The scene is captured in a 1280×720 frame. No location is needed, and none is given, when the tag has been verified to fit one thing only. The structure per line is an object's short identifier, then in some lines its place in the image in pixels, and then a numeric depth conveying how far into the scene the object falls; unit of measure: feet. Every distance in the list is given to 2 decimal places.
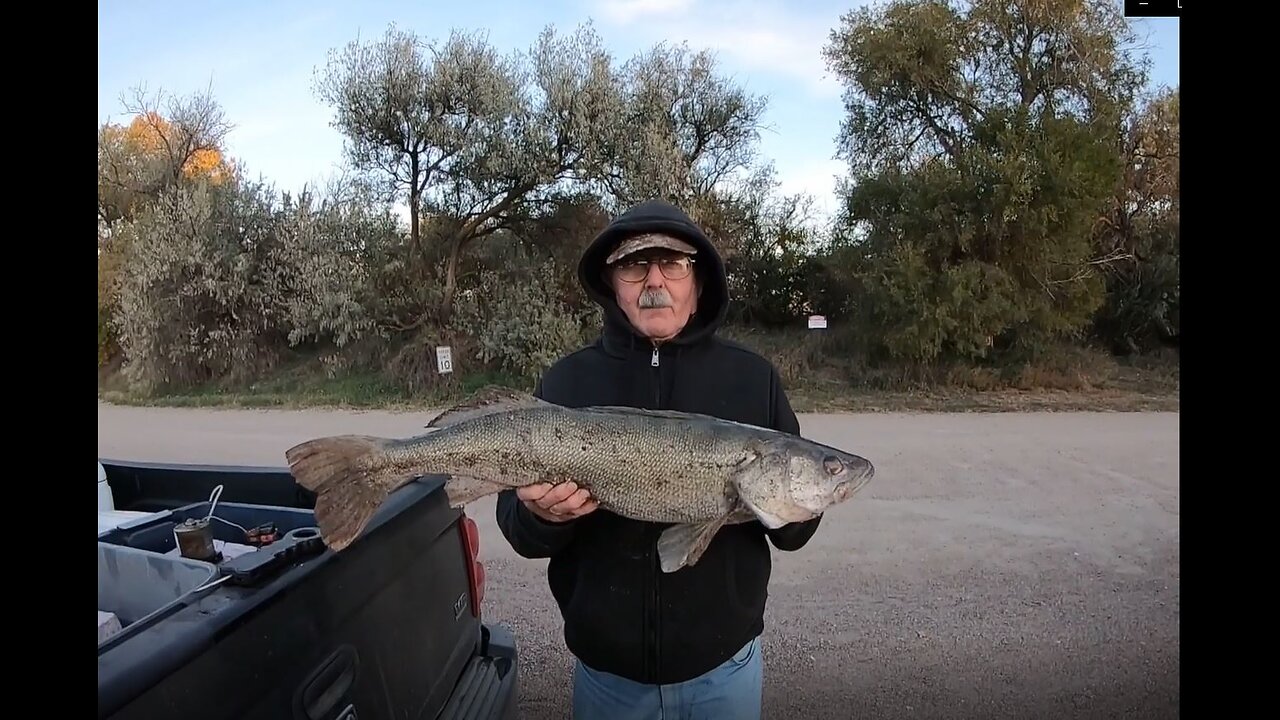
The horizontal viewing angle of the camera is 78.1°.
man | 7.36
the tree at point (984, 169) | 50.80
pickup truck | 4.83
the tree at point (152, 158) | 63.98
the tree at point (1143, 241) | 56.75
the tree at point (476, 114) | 55.06
